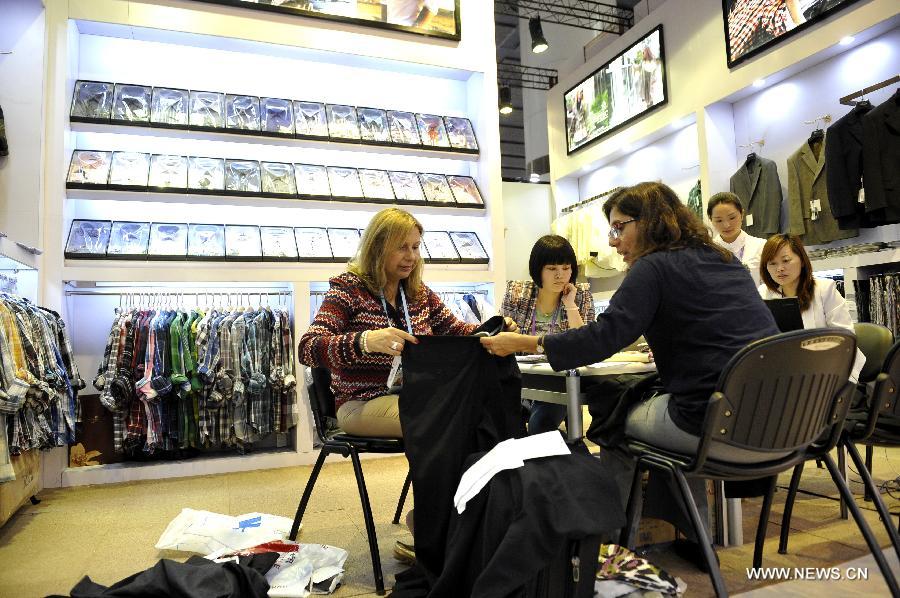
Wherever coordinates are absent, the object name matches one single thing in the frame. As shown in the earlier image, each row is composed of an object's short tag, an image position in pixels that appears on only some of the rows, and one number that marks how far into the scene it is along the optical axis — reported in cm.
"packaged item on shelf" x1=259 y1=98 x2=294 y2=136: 457
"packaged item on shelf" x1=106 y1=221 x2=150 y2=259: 404
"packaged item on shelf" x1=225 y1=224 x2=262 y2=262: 428
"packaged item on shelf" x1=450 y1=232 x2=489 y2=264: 493
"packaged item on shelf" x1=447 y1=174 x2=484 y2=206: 500
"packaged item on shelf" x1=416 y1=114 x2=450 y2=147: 500
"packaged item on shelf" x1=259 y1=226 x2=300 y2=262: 436
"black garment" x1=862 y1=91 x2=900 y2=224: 431
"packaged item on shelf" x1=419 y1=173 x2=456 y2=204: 491
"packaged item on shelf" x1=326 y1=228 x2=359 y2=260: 462
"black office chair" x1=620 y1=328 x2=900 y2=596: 150
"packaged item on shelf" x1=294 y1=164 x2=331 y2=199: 460
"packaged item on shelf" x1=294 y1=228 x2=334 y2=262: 449
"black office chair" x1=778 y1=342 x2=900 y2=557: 178
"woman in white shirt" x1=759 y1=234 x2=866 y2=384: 302
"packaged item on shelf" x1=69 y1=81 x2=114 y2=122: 414
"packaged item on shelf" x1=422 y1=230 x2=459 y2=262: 483
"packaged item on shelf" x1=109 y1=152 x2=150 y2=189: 413
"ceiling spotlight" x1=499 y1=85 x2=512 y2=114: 884
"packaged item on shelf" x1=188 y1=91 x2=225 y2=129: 438
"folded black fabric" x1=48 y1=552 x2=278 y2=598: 169
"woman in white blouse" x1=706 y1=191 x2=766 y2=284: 384
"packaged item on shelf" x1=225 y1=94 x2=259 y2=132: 448
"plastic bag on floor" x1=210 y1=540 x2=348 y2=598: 193
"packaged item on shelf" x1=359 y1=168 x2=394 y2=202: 477
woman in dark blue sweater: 166
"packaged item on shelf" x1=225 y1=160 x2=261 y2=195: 441
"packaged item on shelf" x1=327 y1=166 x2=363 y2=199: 469
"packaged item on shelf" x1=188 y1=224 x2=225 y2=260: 423
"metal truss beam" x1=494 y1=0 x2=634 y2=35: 957
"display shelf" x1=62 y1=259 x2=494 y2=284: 394
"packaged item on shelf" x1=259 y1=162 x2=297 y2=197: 451
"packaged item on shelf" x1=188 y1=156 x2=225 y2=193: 431
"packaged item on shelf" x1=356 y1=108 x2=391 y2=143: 484
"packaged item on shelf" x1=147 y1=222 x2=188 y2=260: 413
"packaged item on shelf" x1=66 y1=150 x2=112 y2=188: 407
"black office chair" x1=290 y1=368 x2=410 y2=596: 206
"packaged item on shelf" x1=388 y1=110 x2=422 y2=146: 492
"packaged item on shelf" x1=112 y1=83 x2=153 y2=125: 423
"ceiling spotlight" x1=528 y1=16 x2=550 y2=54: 819
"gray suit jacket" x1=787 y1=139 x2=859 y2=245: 498
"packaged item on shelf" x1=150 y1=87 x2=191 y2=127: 429
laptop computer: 248
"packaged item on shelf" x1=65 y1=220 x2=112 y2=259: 396
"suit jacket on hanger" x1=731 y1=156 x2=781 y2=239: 548
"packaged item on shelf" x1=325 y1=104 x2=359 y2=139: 473
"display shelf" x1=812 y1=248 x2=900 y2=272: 416
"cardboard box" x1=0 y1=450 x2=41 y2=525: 267
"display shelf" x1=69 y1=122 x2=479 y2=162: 418
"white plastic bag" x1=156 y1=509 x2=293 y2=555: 237
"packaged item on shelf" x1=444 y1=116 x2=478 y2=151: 507
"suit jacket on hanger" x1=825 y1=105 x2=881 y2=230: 458
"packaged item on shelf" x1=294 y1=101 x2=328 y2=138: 465
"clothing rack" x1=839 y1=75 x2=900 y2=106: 438
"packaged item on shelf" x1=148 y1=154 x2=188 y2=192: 421
